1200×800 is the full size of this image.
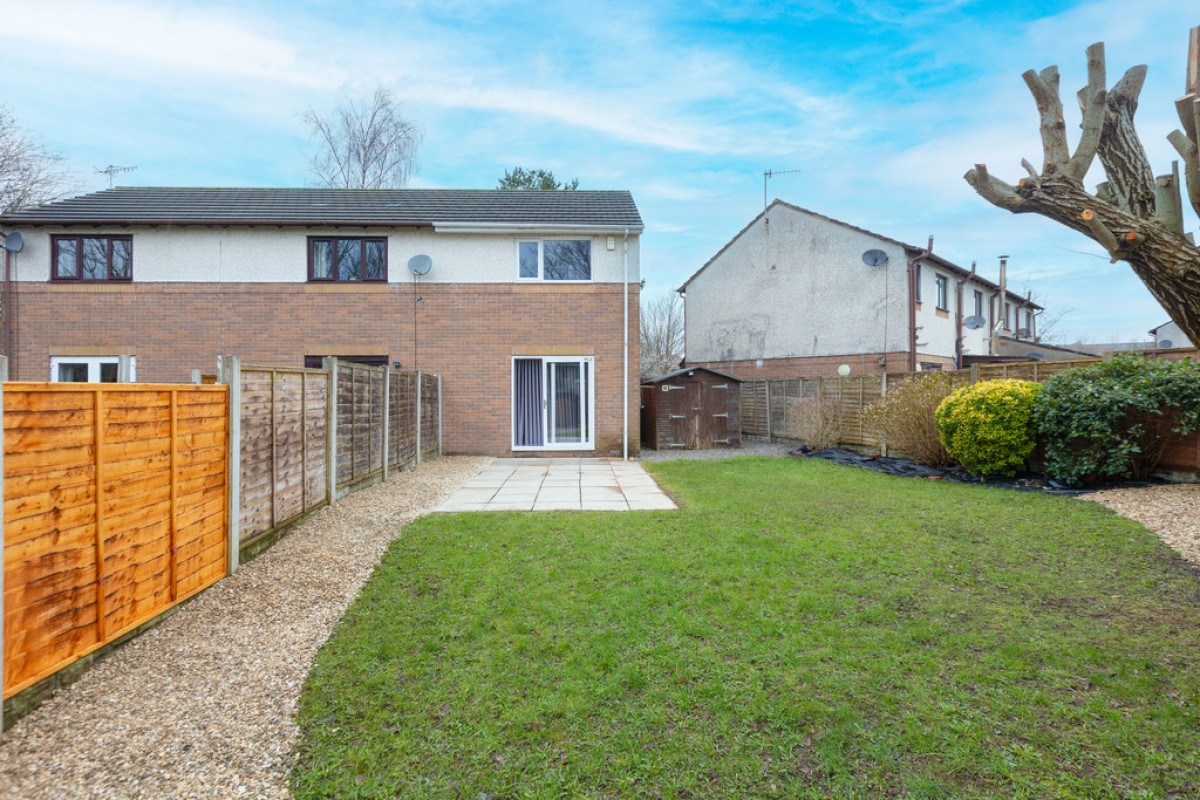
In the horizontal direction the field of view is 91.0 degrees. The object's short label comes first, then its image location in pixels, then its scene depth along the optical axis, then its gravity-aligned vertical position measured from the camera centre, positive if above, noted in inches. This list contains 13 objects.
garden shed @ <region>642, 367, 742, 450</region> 605.3 -11.2
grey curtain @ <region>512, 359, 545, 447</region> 524.4 -1.9
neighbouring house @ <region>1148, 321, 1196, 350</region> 1497.8 +162.1
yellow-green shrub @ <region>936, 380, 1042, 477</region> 351.3 -17.3
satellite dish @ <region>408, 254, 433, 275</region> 513.3 +119.4
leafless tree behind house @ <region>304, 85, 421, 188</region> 960.9 +422.8
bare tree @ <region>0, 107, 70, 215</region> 732.7 +300.4
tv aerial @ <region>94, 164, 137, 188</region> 849.5 +338.3
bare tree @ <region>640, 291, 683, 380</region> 1268.5 +147.0
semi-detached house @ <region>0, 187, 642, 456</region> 512.7 +85.9
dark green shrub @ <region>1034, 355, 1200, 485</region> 300.5 -10.6
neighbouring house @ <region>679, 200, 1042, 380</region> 722.2 +129.5
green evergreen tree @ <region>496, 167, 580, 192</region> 1053.8 +398.2
